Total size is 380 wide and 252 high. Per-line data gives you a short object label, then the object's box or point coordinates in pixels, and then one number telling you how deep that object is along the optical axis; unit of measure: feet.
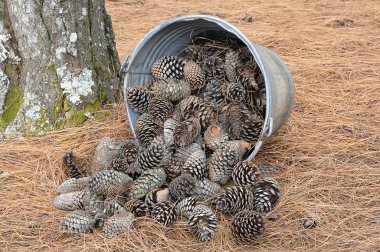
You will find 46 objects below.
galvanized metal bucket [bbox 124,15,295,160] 8.43
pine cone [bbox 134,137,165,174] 8.77
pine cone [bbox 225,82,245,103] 9.48
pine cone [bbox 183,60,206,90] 9.69
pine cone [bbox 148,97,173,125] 9.58
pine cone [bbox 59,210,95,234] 7.58
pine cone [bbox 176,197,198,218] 7.82
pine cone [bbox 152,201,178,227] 7.66
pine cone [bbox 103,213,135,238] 7.50
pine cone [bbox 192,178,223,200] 8.22
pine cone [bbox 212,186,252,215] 7.78
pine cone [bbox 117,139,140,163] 9.03
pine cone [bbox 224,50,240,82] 9.91
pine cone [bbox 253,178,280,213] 7.95
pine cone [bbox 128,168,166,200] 8.23
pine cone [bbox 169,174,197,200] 8.14
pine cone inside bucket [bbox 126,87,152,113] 9.72
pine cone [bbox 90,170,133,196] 8.17
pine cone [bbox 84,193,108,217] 7.89
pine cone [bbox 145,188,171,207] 8.01
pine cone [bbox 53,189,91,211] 8.20
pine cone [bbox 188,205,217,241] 7.39
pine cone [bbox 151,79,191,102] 9.68
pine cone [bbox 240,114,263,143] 9.02
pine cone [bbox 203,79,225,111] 9.79
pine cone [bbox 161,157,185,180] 8.58
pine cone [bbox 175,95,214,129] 9.39
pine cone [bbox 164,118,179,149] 9.10
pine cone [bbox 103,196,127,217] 7.91
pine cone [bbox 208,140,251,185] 8.57
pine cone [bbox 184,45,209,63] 10.18
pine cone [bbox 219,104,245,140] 9.21
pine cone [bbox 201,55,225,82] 10.06
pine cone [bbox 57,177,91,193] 8.64
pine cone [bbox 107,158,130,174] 8.75
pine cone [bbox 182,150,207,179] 8.48
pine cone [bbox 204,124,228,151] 9.11
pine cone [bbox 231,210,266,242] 7.21
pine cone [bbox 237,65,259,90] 9.59
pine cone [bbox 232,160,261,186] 8.29
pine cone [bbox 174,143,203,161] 8.97
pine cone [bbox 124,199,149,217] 7.86
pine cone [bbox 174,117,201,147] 8.99
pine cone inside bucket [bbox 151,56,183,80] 9.84
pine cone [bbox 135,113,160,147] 9.39
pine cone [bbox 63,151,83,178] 9.21
